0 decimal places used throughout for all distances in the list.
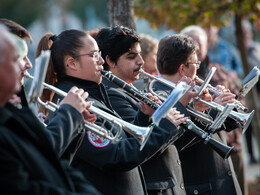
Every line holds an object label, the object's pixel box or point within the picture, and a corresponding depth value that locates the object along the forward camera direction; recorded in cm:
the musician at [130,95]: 736
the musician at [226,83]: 1173
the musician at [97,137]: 648
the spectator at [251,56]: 1855
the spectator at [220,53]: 1733
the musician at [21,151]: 398
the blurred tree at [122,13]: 1017
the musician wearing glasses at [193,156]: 841
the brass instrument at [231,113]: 833
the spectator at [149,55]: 1226
